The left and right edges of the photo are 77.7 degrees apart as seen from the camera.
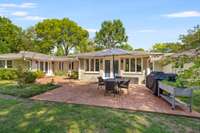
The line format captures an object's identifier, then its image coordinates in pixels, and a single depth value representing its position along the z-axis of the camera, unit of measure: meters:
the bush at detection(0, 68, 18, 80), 14.94
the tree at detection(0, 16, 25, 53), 27.88
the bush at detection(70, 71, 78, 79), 15.88
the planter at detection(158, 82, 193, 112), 5.58
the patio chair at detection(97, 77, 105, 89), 9.06
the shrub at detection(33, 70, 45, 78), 16.88
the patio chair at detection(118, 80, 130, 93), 8.34
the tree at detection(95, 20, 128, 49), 31.99
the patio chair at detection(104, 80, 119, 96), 7.83
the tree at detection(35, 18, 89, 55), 31.01
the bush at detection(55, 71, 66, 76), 20.09
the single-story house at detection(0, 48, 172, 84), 11.99
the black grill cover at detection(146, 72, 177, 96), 7.85
